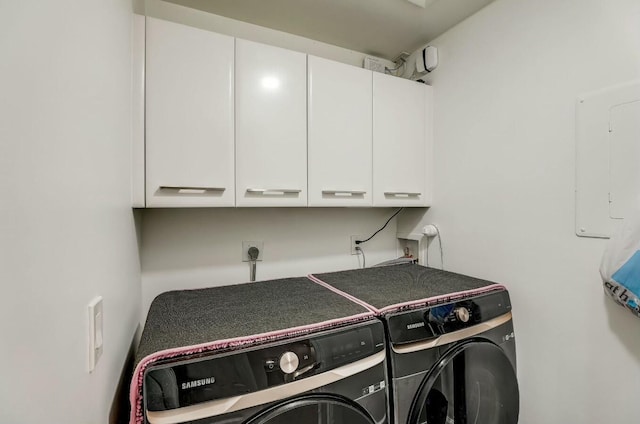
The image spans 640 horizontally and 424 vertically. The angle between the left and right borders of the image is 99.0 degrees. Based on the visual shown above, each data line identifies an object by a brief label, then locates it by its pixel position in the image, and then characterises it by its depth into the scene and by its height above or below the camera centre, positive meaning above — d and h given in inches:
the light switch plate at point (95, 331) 21.9 -10.0
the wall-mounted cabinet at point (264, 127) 42.8 +15.7
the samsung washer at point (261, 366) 25.1 -15.9
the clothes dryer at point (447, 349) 36.3 -20.0
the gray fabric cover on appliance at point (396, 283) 43.2 -13.4
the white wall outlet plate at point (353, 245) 71.9 -8.8
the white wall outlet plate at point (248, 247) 59.7 -7.9
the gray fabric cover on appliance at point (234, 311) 30.0 -13.8
